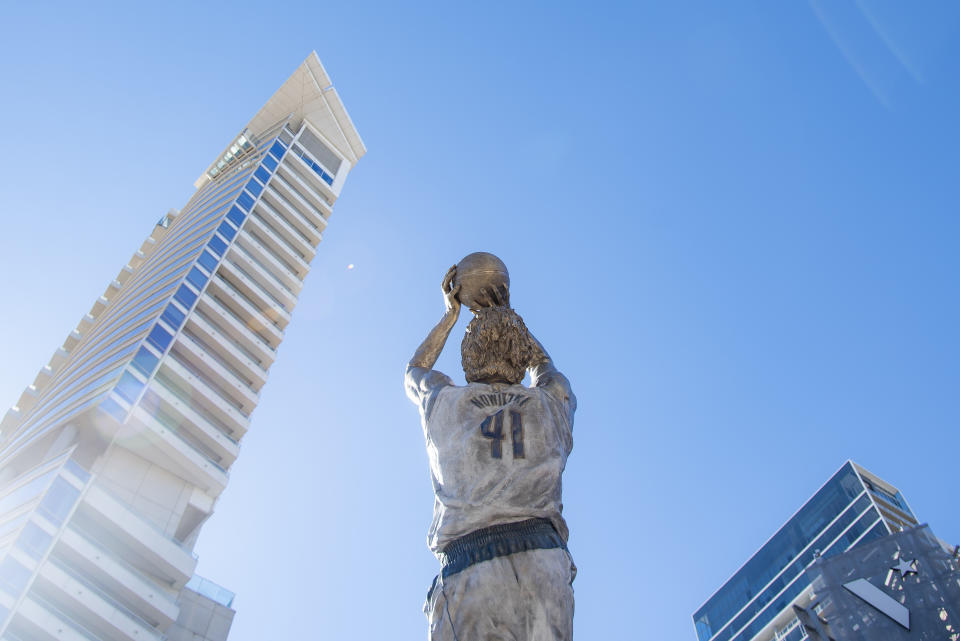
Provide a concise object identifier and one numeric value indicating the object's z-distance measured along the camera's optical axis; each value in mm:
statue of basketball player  2691
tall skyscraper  23719
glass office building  73188
